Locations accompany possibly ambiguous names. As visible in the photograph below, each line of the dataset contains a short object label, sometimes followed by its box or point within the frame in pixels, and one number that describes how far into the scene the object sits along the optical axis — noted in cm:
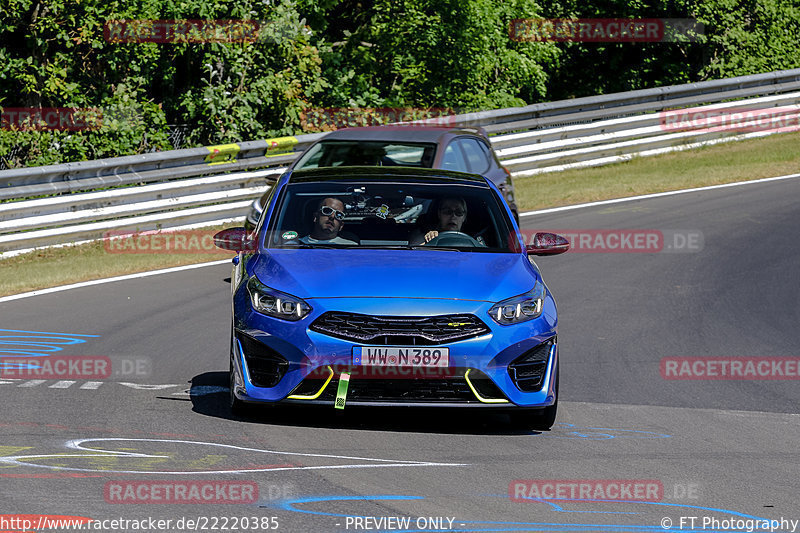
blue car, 1434
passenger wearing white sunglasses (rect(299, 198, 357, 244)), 1691
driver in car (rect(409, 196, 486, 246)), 1728
